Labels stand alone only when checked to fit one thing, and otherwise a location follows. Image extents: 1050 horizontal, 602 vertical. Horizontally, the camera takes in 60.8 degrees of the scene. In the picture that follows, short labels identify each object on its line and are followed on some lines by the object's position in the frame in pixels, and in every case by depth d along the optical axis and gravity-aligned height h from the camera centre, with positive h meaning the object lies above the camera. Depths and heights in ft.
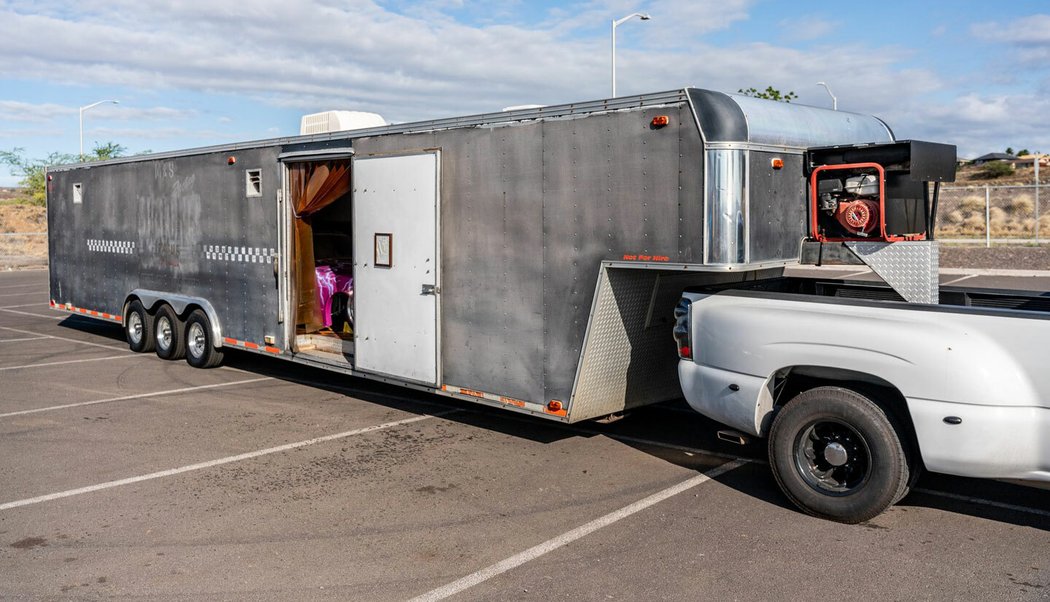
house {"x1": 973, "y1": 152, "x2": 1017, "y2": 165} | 212.21 +21.99
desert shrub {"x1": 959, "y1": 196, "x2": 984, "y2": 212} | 137.28 +6.49
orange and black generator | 21.33 +1.43
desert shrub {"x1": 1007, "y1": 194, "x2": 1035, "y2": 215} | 133.69 +6.18
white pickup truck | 16.89 -2.95
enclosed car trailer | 20.90 +0.38
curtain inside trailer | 31.63 +1.82
